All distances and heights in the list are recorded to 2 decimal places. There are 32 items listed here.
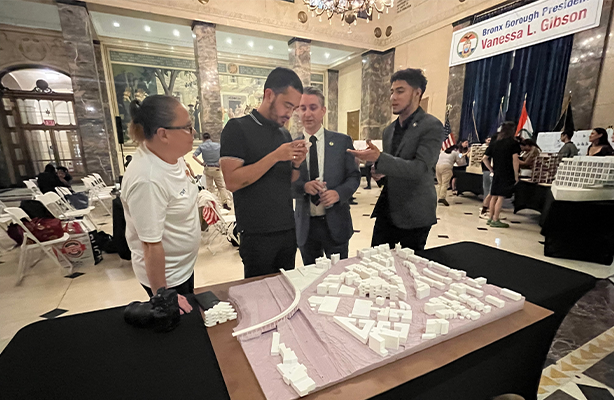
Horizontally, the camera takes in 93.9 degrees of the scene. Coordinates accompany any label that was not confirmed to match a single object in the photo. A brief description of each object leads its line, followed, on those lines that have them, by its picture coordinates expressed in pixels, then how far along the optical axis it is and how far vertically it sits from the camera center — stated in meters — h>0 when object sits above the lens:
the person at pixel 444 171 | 6.65 -0.82
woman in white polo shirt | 1.01 -0.20
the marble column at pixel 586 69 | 6.02 +1.39
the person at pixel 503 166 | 4.60 -0.51
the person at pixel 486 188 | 5.58 -1.11
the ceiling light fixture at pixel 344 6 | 6.62 +3.03
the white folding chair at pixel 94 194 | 6.14 -1.15
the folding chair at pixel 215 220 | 3.79 -1.13
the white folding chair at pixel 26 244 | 3.04 -1.14
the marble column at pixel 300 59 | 9.74 +2.64
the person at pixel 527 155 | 5.44 -0.40
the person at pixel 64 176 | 5.89 -0.72
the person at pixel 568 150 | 5.21 -0.30
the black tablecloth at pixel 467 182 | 7.03 -1.17
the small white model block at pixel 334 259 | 1.30 -0.54
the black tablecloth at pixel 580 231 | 3.22 -1.12
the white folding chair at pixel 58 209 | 3.89 -0.99
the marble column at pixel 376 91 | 11.26 +1.78
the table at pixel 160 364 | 0.68 -0.57
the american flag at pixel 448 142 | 7.83 -0.18
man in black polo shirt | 1.33 -0.16
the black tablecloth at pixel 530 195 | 4.52 -1.01
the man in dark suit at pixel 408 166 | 1.65 -0.17
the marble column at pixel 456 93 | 8.88 +1.32
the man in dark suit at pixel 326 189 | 1.86 -0.33
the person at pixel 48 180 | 5.18 -0.67
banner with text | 5.90 +2.47
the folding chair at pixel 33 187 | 5.77 -0.88
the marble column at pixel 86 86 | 7.09 +1.40
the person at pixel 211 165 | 6.44 -0.57
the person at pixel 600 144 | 4.36 -0.17
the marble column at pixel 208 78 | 8.52 +1.83
